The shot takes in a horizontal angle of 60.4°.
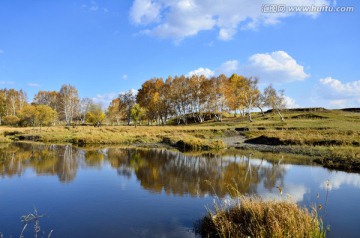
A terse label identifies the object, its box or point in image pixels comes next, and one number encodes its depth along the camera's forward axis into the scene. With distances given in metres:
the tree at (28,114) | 70.06
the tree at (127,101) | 103.31
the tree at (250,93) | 73.38
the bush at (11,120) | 90.68
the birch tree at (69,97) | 97.69
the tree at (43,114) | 68.69
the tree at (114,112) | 107.31
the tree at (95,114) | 89.29
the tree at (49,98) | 110.62
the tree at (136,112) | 74.06
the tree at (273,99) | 68.69
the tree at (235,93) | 76.12
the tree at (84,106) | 113.86
